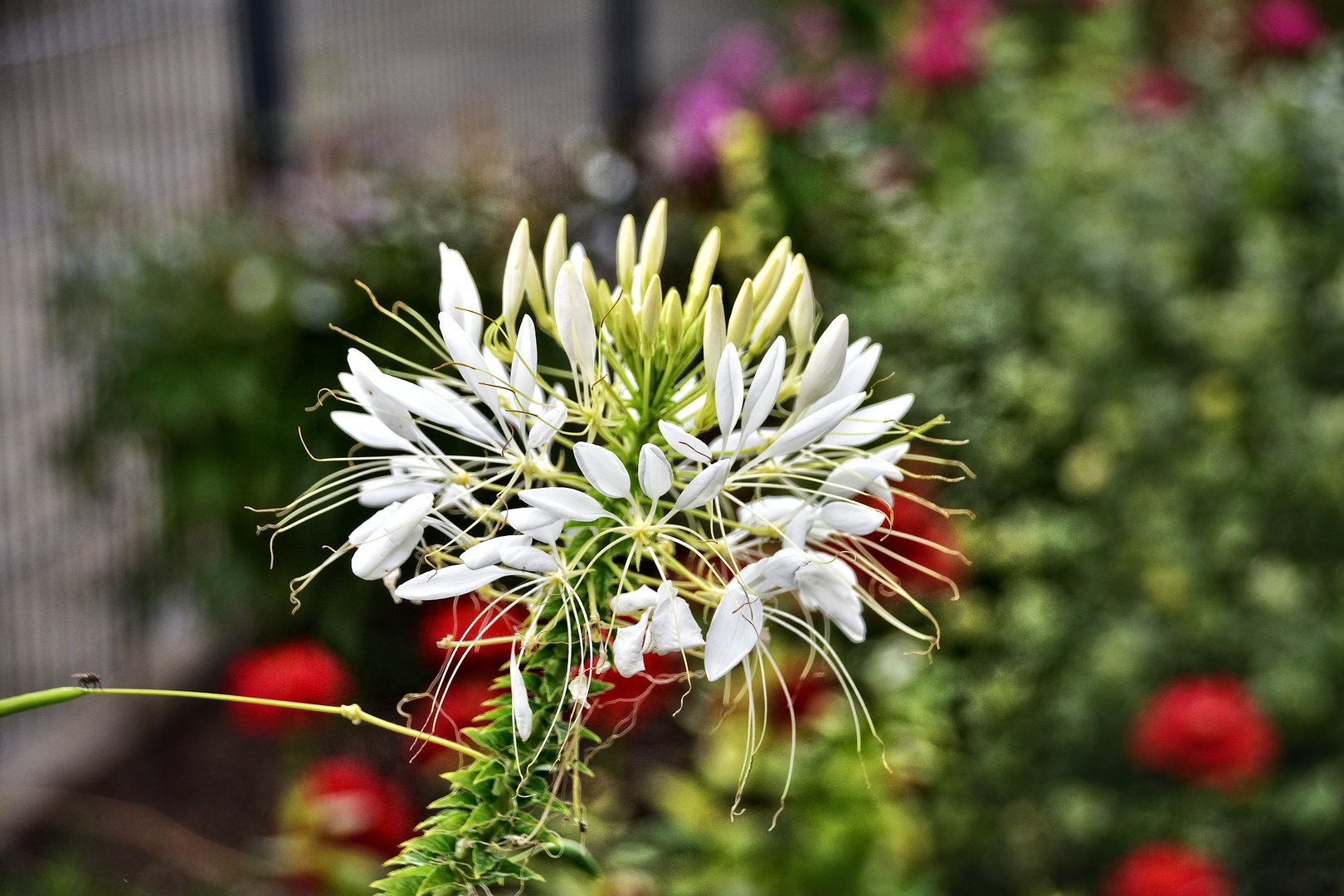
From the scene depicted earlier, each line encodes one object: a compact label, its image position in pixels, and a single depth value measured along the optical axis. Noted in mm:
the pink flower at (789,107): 3270
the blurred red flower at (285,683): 1924
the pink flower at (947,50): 4211
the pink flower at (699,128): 3404
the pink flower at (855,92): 3973
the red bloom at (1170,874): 1756
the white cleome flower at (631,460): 640
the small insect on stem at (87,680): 559
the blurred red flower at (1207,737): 1885
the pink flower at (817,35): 4969
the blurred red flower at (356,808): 1832
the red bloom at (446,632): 1732
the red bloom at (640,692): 1809
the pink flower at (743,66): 4184
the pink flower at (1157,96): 4422
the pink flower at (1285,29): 4387
